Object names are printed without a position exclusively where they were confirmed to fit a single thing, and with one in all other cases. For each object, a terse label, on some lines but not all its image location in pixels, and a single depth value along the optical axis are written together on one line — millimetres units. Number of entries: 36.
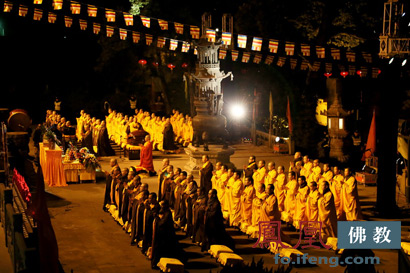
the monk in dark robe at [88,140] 27859
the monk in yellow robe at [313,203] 16516
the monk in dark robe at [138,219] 15609
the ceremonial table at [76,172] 23141
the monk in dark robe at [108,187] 19328
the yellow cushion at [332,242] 15673
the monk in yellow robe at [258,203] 16433
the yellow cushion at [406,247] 15398
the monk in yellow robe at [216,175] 19322
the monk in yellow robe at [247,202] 17125
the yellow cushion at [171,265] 13812
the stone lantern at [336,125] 27016
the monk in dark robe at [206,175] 20391
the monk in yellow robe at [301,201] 16984
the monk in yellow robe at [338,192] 17844
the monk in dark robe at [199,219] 15844
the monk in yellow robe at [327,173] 18928
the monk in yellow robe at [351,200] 17781
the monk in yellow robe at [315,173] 19109
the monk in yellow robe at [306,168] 20109
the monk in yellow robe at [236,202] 17625
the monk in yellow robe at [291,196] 17641
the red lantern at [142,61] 36438
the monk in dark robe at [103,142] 28516
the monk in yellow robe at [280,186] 18547
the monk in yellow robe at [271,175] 19312
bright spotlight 33094
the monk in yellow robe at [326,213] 16344
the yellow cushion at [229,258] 13809
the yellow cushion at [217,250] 14761
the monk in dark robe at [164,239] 14383
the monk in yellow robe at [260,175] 19859
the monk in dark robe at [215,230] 15398
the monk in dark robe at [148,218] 14921
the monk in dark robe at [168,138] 29750
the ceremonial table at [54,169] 22688
